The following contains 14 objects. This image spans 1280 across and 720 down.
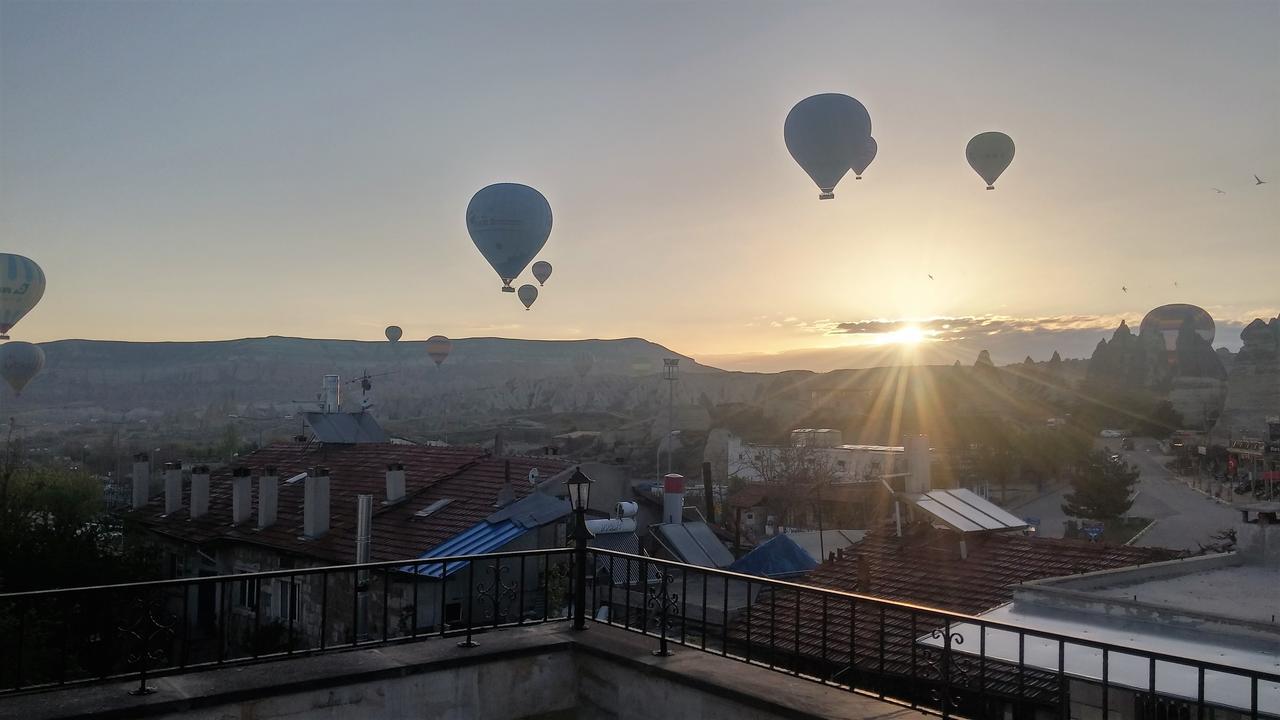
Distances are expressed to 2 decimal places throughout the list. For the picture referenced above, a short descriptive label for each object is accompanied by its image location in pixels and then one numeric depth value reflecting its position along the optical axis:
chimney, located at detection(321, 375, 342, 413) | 33.25
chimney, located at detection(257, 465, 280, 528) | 22.45
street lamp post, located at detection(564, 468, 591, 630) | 7.45
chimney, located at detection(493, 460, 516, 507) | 20.94
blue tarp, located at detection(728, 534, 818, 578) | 24.62
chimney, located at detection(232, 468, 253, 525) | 23.44
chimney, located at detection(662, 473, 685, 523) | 28.73
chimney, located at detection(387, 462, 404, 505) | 23.27
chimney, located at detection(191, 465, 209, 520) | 25.27
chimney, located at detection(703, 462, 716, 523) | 39.41
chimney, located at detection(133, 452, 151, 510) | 27.69
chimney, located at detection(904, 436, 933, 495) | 23.55
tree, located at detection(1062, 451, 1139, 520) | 41.91
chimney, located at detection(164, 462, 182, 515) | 25.92
